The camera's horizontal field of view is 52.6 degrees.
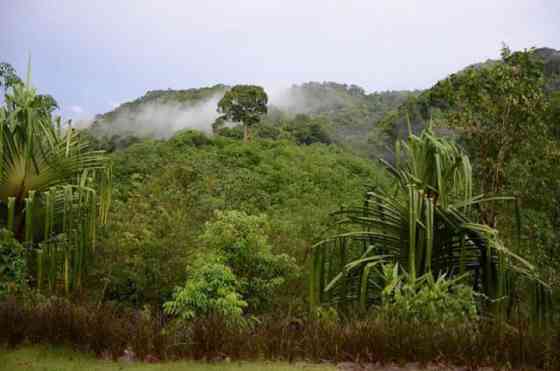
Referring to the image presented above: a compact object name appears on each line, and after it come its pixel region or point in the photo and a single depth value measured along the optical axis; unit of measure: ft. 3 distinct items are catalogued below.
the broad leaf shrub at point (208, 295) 19.51
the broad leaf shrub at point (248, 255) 22.91
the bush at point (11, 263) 18.80
